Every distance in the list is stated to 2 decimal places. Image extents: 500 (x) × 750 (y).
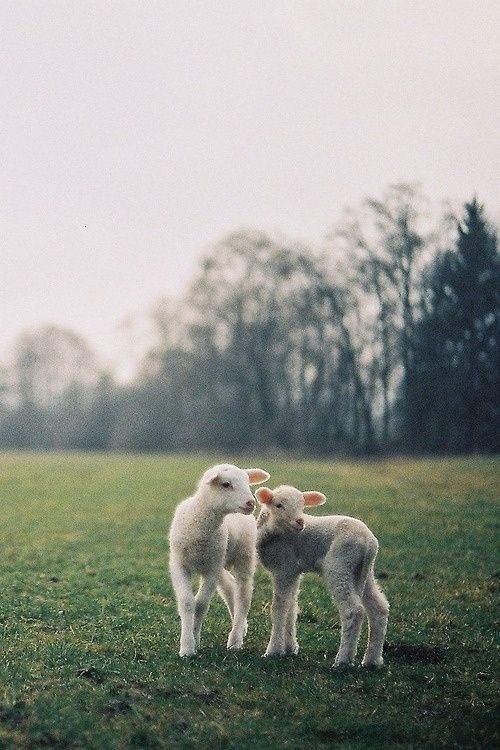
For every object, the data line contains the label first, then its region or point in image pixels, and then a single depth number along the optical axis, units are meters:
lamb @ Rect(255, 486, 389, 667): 7.73
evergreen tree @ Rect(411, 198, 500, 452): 30.78
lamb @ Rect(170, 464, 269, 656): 8.12
